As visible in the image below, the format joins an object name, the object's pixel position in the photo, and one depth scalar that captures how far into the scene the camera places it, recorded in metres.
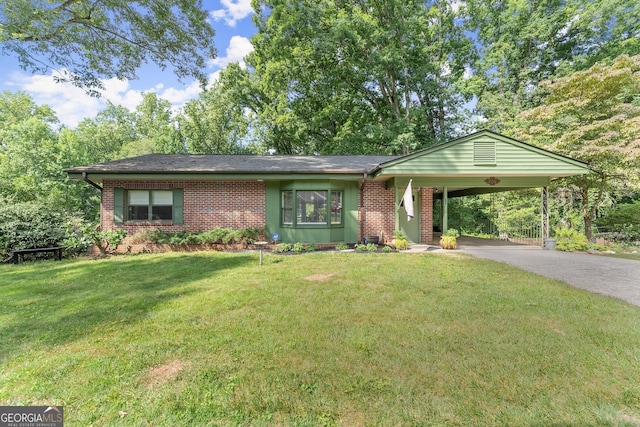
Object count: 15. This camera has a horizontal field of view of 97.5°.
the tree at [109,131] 32.00
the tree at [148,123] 30.20
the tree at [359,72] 18.84
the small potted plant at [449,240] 9.80
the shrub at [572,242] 9.49
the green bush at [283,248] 9.62
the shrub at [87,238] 9.07
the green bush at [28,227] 8.60
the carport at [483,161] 9.30
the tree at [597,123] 10.29
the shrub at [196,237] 9.80
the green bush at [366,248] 9.51
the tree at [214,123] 24.53
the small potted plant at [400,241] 9.63
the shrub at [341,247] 9.86
